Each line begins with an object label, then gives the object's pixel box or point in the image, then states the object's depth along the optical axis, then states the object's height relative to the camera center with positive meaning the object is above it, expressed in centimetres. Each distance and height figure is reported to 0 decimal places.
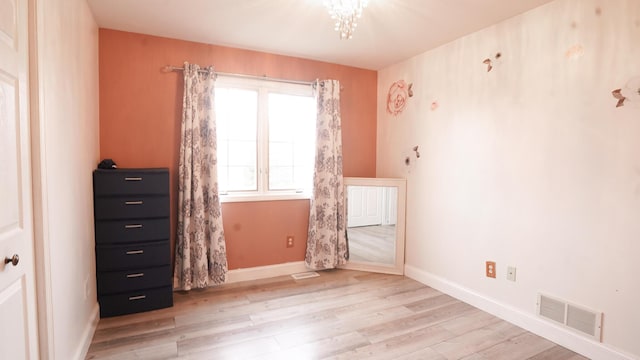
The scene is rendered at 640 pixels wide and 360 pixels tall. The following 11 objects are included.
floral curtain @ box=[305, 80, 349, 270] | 367 -19
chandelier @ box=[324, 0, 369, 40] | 215 +104
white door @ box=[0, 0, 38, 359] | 118 -13
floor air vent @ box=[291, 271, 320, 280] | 360 -122
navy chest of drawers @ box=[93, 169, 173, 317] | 257 -62
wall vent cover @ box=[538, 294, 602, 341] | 214 -102
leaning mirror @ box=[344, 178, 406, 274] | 374 -67
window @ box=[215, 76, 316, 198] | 341 +31
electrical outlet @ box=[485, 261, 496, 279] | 278 -87
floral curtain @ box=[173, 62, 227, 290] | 305 -29
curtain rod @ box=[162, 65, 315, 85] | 309 +92
